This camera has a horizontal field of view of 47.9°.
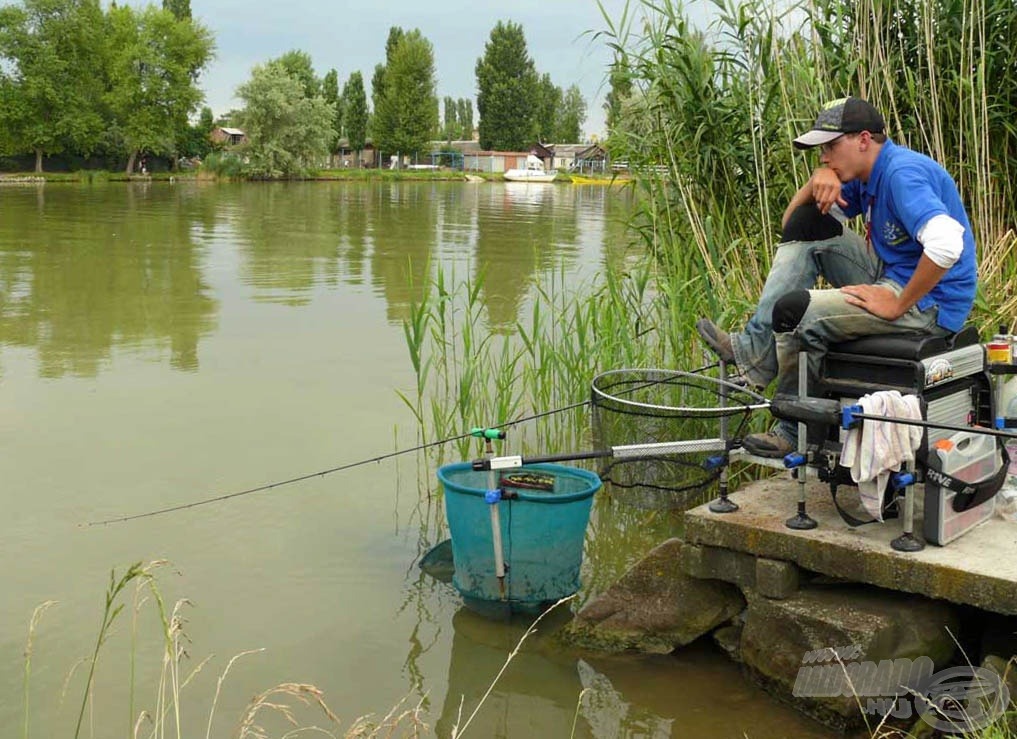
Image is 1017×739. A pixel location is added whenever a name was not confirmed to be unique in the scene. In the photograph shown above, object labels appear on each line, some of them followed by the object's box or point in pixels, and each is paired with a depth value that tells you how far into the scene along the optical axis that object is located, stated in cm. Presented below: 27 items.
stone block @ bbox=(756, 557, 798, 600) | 373
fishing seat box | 357
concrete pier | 338
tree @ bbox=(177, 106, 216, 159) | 6594
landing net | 408
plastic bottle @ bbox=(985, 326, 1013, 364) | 402
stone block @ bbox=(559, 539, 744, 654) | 409
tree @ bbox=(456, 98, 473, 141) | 13125
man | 367
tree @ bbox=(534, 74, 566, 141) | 9462
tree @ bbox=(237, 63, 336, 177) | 6172
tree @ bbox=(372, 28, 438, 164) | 8288
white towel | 348
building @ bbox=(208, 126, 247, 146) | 7324
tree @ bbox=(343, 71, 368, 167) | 8919
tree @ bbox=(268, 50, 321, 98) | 8056
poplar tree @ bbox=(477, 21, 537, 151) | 8919
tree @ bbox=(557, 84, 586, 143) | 10331
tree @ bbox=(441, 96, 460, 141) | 11496
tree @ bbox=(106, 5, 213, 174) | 5962
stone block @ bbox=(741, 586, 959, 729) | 350
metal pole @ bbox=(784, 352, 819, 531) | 371
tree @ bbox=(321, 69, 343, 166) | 8750
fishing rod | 545
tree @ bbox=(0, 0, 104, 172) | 5541
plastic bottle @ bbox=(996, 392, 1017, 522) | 391
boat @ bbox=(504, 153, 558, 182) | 7712
